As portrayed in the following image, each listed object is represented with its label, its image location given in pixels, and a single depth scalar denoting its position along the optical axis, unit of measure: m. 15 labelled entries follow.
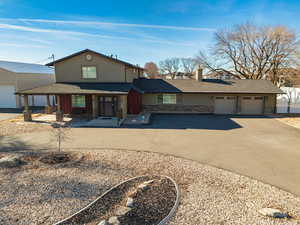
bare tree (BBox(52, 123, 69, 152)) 10.72
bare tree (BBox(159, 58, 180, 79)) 63.47
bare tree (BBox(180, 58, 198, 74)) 60.28
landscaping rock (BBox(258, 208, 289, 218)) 4.45
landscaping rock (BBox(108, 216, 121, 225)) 4.08
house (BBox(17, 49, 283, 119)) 16.33
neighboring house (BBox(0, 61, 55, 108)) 21.50
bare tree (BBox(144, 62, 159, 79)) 59.40
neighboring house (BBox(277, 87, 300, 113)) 20.72
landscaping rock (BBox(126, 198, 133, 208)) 4.75
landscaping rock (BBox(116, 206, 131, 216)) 4.44
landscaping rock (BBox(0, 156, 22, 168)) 7.19
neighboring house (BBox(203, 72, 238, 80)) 33.50
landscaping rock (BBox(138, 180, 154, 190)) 5.57
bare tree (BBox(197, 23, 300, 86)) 26.88
